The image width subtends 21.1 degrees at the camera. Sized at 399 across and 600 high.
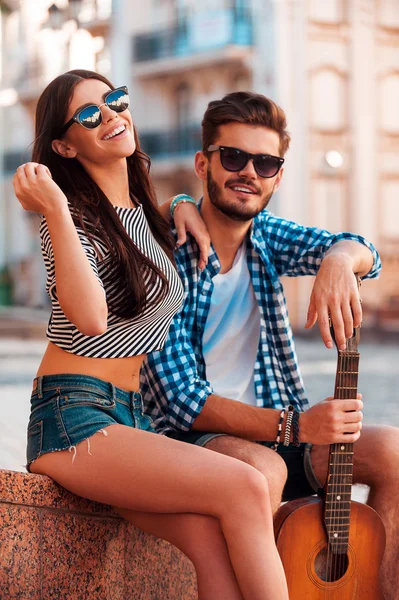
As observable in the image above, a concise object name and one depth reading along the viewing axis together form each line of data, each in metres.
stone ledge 3.13
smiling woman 2.79
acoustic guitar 3.19
